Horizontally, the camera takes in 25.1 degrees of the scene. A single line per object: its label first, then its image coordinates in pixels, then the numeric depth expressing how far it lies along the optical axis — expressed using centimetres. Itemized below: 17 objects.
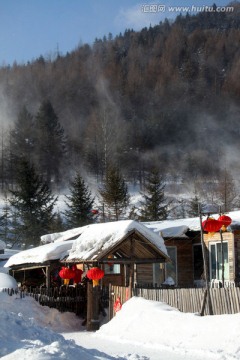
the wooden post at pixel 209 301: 1423
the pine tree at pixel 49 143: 8544
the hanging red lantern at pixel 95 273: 1852
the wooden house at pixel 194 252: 2364
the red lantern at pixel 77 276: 2127
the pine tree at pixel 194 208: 4944
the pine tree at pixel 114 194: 4909
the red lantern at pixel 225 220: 1890
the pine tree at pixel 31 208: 4753
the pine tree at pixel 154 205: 4728
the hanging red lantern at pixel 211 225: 1856
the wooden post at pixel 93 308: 1903
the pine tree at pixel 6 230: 4849
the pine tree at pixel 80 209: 4778
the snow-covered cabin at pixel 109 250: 1900
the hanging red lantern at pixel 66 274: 2080
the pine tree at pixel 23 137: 8697
